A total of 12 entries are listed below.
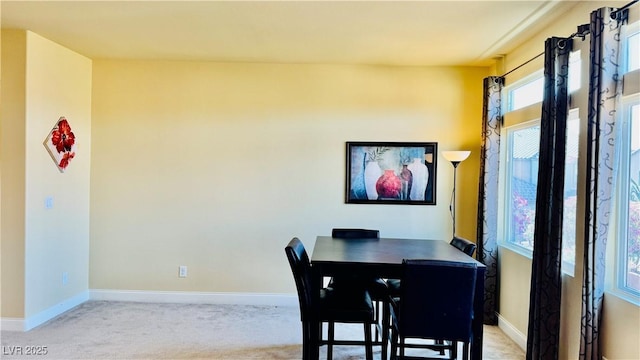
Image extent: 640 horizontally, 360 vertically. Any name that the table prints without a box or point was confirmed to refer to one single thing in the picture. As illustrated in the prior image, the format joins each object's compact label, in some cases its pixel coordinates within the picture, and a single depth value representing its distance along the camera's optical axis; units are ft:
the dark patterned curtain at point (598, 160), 7.28
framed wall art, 14.21
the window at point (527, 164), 8.86
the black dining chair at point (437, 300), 7.81
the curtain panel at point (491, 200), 12.57
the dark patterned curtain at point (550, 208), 8.61
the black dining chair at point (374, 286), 9.77
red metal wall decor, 12.27
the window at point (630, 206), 7.29
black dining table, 8.25
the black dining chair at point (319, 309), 8.72
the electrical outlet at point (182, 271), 14.38
